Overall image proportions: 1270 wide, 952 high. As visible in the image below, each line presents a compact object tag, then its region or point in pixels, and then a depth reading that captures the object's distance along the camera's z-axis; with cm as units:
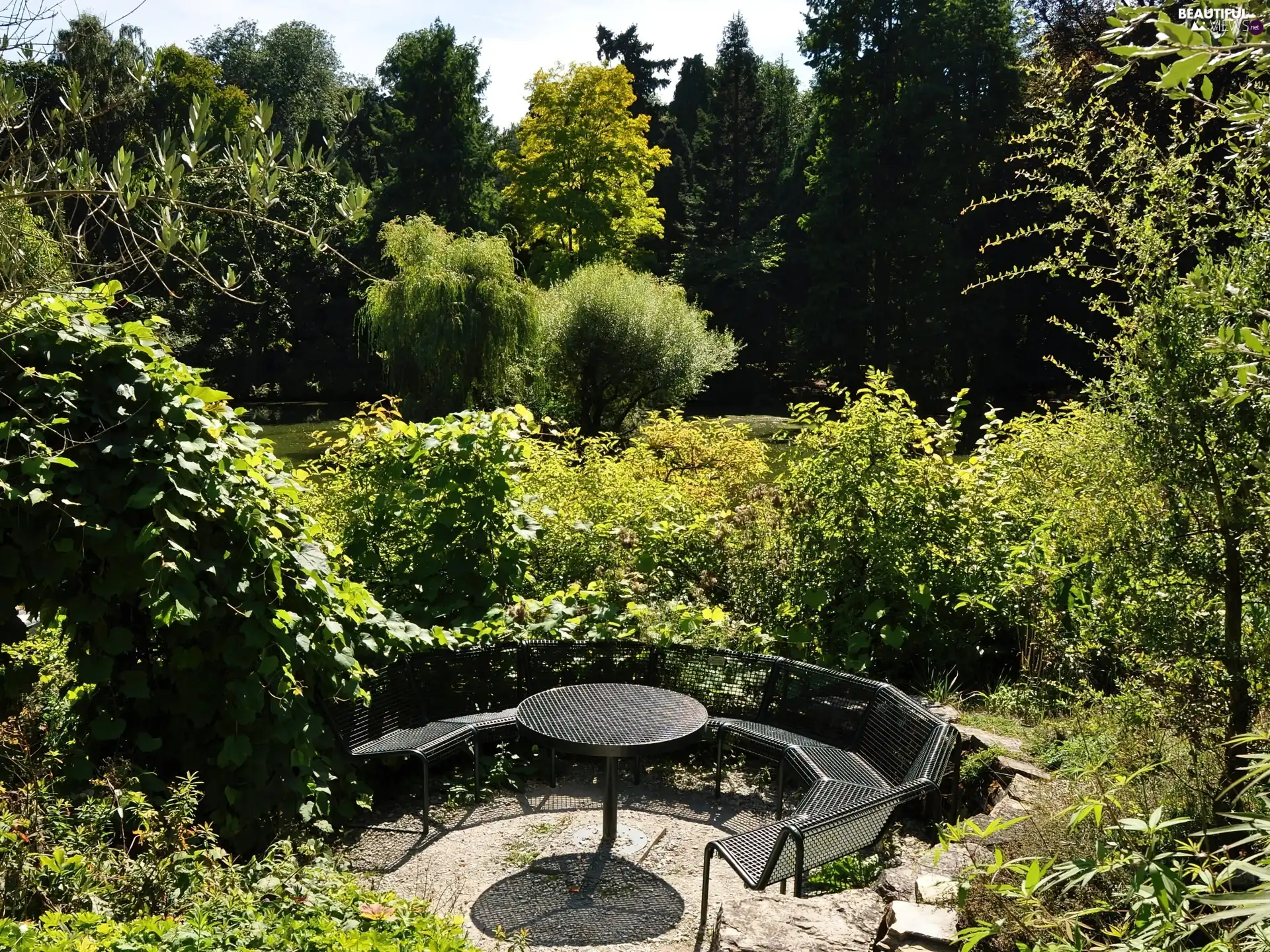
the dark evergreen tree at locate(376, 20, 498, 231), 3794
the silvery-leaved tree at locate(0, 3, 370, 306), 348
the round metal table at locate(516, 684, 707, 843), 462
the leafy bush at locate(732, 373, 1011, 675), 657
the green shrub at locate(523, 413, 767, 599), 726
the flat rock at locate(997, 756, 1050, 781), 499
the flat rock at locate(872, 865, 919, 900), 391
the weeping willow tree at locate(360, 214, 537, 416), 2239
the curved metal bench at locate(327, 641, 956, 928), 424
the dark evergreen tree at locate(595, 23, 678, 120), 4741
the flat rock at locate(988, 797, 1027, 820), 450
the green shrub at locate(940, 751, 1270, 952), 229
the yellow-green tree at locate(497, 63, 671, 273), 3356
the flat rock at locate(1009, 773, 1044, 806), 461
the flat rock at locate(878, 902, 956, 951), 339
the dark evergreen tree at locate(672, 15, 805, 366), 3747
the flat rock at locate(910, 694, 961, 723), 560
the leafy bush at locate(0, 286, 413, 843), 405
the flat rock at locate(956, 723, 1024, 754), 538
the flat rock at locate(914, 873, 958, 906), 352
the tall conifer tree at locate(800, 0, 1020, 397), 3027
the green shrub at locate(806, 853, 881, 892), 466
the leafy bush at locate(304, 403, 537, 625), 642
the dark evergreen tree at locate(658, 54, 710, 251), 4247
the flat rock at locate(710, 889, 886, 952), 359
